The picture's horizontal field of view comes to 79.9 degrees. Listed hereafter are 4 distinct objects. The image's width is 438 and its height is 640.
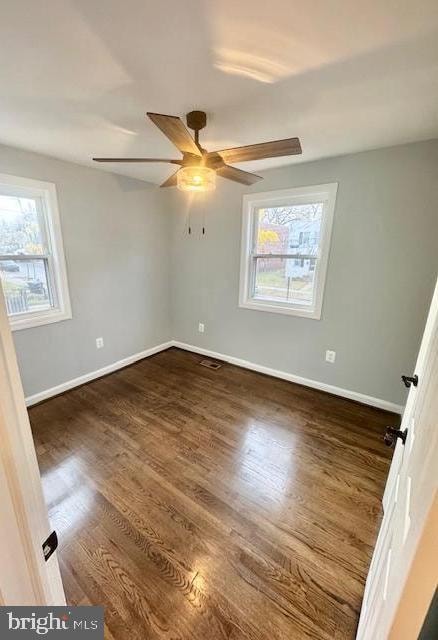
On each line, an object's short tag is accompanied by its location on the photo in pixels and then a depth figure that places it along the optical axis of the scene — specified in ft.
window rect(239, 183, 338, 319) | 8.59
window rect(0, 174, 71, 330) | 7.59
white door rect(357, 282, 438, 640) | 1.71
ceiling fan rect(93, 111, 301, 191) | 4.71
